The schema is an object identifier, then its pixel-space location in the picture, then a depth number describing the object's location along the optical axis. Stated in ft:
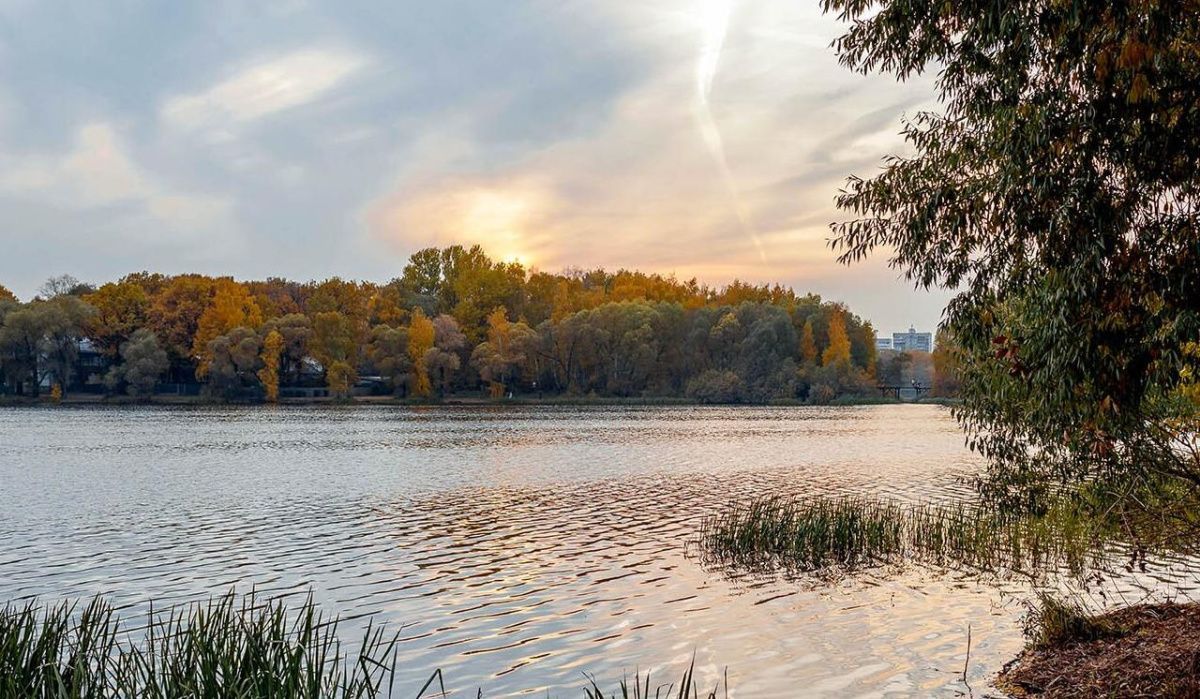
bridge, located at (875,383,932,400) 407.36
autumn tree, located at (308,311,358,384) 355.77
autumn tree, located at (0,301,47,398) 334.65
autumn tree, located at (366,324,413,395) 363.35
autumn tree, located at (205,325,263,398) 343.46
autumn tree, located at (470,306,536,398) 363.35
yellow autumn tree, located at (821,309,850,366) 377.50
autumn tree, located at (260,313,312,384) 357.82
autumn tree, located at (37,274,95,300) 424.87
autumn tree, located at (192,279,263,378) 359.87
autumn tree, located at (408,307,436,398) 363.76
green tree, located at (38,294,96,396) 339.16
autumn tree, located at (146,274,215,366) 367.04
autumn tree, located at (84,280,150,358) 364.79
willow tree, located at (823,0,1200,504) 25.82
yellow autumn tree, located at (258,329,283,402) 349.82
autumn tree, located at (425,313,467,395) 359.25
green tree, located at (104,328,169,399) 342.44
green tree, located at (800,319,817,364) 380.17
